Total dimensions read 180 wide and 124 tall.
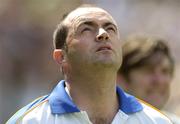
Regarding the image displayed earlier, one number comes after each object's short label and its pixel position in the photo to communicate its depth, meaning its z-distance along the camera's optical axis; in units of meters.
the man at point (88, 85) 9.51
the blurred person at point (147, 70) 13.44
